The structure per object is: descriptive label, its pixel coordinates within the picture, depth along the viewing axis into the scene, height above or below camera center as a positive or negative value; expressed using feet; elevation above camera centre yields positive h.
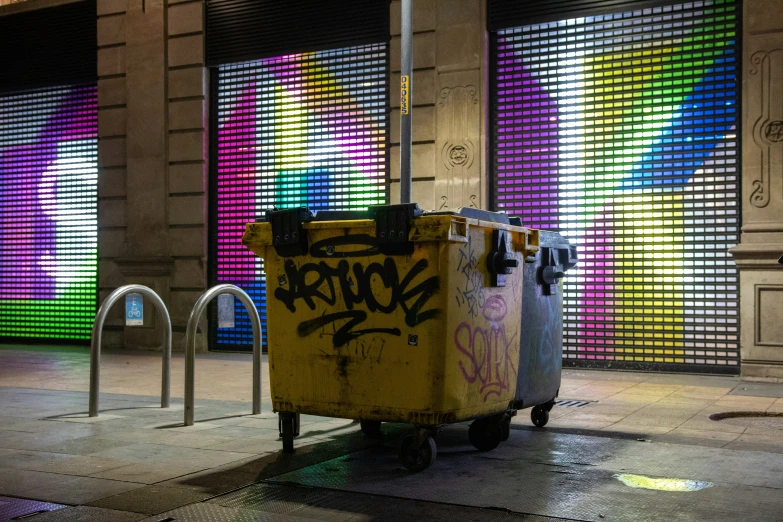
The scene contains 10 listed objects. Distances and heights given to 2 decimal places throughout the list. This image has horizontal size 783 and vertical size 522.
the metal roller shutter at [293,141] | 43.62 +6.56
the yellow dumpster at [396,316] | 17.29 -1.02
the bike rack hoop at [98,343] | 24.38 -2.28
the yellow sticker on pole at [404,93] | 31.22 +6.31
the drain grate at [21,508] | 14.12 -4.11
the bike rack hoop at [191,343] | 22.88 -2.11
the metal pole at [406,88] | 30.81 +6.46
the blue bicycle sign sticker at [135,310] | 31.89 -1.69
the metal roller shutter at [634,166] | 35.91 +4.51
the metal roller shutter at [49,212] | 51.06 +3.09
